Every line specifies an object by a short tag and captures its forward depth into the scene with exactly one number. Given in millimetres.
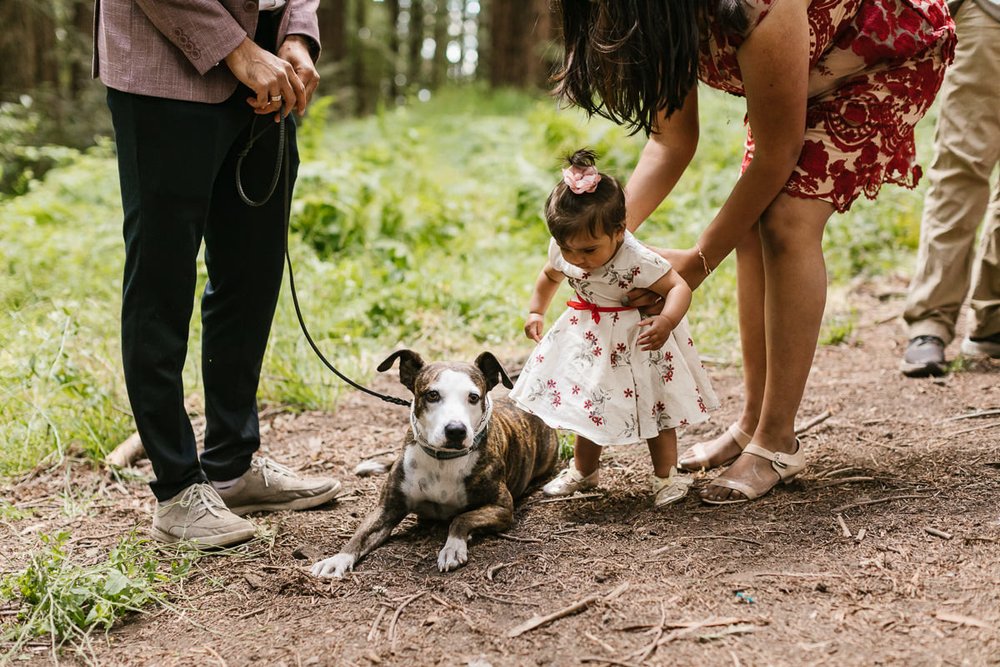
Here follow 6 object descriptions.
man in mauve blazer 2672
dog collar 3037
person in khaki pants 4277
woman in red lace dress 2703
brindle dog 2889
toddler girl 2873
